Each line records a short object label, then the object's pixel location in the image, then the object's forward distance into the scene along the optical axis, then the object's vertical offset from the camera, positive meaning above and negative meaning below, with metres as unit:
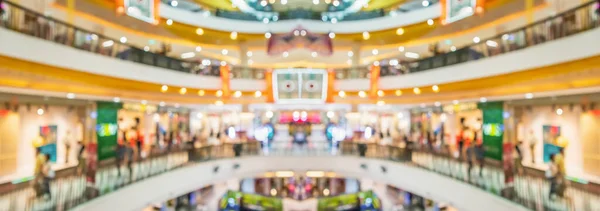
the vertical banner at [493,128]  13.03 -0.66
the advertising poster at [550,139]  13.67 -1.07
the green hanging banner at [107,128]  13.36 -0.49
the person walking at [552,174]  8.16 -1.43
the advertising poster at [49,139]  14.20 -0.86
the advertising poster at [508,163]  10.02 -1.57
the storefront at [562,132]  12.01 -0.81
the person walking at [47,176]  8.17 -1.30
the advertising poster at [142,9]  13.43 +3.52
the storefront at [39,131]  12.41 -0.54
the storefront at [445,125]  18.86 -0.84
